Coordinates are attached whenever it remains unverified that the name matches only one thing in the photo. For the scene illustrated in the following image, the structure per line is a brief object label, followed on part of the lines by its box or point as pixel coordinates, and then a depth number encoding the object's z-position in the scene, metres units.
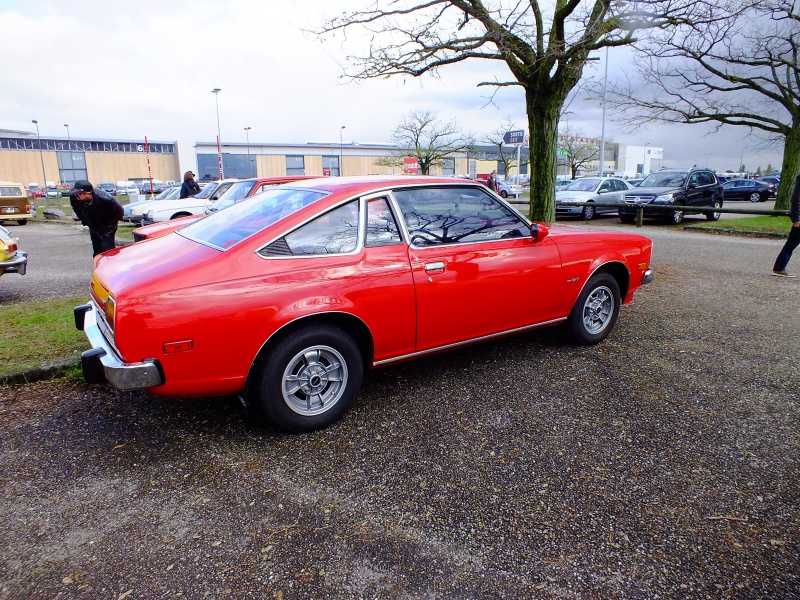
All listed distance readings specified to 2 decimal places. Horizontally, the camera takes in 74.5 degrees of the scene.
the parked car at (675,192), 16.86
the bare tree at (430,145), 47.62
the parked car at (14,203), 19.24
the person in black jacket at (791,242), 7.39
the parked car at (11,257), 6.66
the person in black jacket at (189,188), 14.77
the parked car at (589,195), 18.36
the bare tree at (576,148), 52.59
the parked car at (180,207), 13.11
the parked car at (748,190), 32.47
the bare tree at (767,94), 16.98
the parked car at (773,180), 41.25
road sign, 19.12
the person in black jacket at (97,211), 6.64
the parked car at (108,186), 56.60
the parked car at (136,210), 14.12
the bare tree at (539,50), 7.69
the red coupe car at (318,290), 2.91
